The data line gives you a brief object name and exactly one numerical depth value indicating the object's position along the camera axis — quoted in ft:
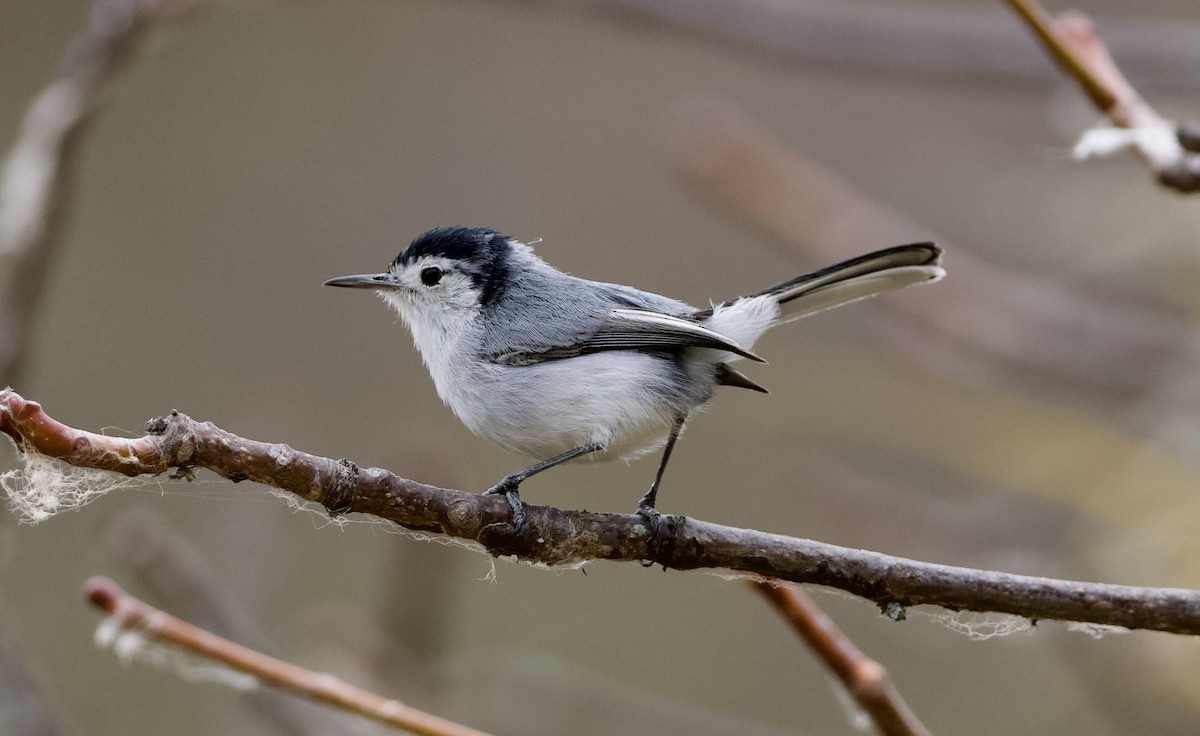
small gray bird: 10.81
